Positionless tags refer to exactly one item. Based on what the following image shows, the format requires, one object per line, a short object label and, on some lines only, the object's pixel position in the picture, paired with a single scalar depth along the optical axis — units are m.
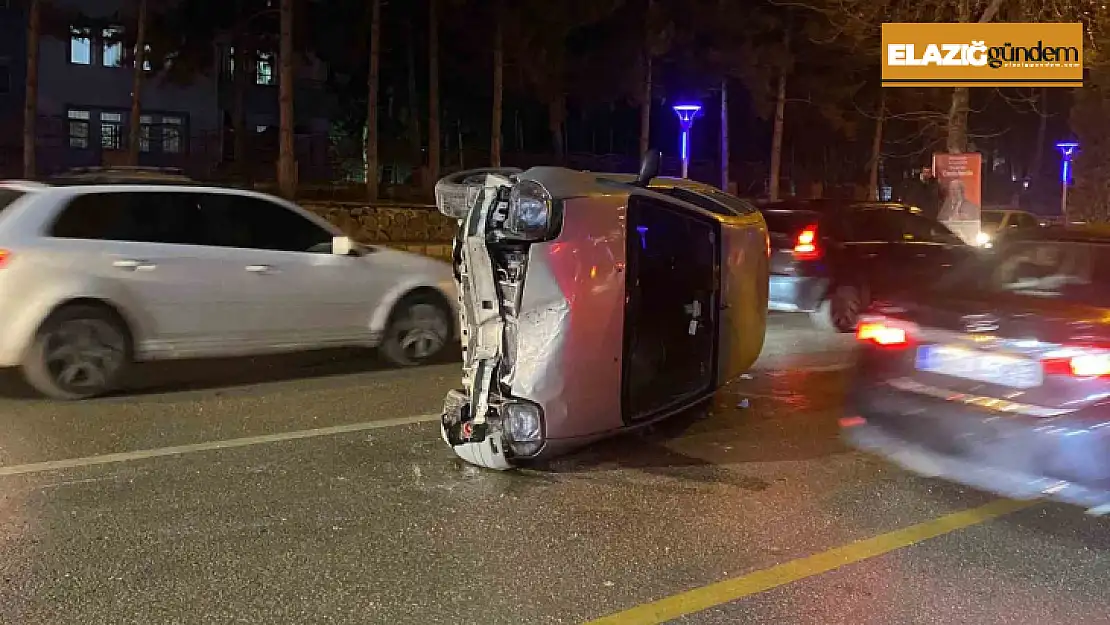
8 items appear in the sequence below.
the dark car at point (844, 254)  11.95
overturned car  5.50
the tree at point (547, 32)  26.02
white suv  7.51
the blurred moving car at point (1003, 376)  6.02
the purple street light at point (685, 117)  21.22
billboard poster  18.22
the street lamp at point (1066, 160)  29.58
